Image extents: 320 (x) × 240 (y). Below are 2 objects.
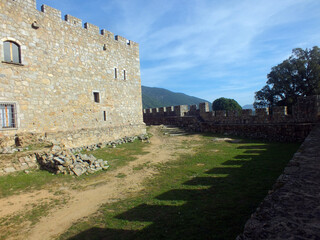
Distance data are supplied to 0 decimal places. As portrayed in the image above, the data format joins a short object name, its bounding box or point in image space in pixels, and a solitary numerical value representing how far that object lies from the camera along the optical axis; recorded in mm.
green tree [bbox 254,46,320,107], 22156
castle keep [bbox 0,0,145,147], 9797
